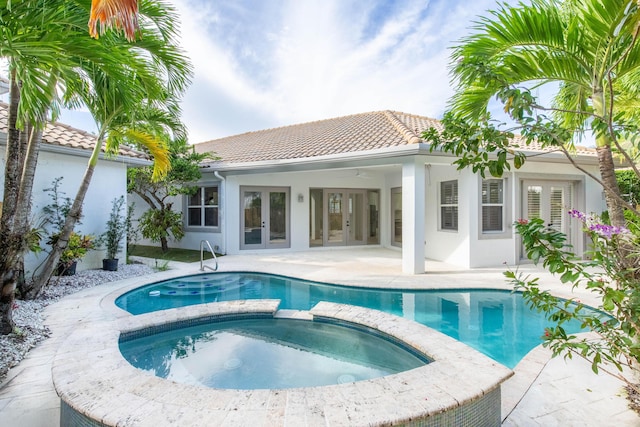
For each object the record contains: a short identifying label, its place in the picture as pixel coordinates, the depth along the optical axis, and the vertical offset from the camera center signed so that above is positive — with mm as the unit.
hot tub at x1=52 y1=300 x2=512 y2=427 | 2891 -1761
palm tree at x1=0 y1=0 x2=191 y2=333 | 3342 +1953
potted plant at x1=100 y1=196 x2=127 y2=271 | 9867 -588
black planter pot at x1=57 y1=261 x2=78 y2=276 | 8594 -1410
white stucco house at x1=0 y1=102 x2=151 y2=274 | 8477 +1238
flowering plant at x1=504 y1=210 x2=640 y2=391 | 2396 -485
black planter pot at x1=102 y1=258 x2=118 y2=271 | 9820 -1448
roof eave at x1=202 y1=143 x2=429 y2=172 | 8992 +1834
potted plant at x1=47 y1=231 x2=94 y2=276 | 8406 -931
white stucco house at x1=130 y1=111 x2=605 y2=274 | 10180 +703
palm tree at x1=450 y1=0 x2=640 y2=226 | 2771 +1764
